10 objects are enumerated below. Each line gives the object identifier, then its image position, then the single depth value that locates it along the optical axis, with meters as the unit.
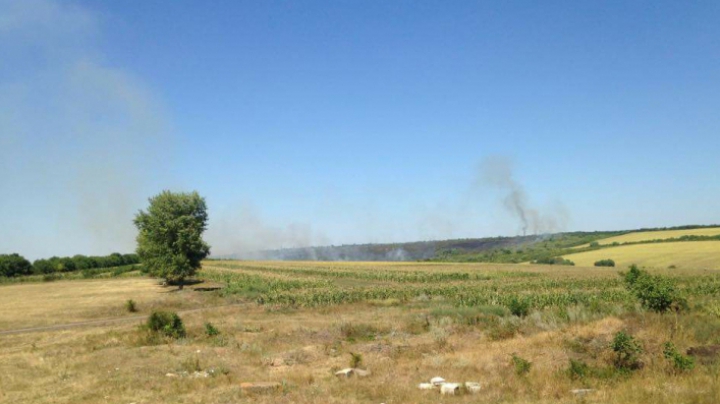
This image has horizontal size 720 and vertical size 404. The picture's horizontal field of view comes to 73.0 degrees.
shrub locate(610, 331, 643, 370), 14.38
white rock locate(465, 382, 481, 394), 12.77
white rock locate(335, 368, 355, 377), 15.83
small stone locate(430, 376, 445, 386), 13.84
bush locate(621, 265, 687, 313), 22.19
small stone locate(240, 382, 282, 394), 14.16
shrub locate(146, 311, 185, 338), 26.73
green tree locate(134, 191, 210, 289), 60.59
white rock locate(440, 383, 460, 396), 12.75
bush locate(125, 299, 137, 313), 46.31
